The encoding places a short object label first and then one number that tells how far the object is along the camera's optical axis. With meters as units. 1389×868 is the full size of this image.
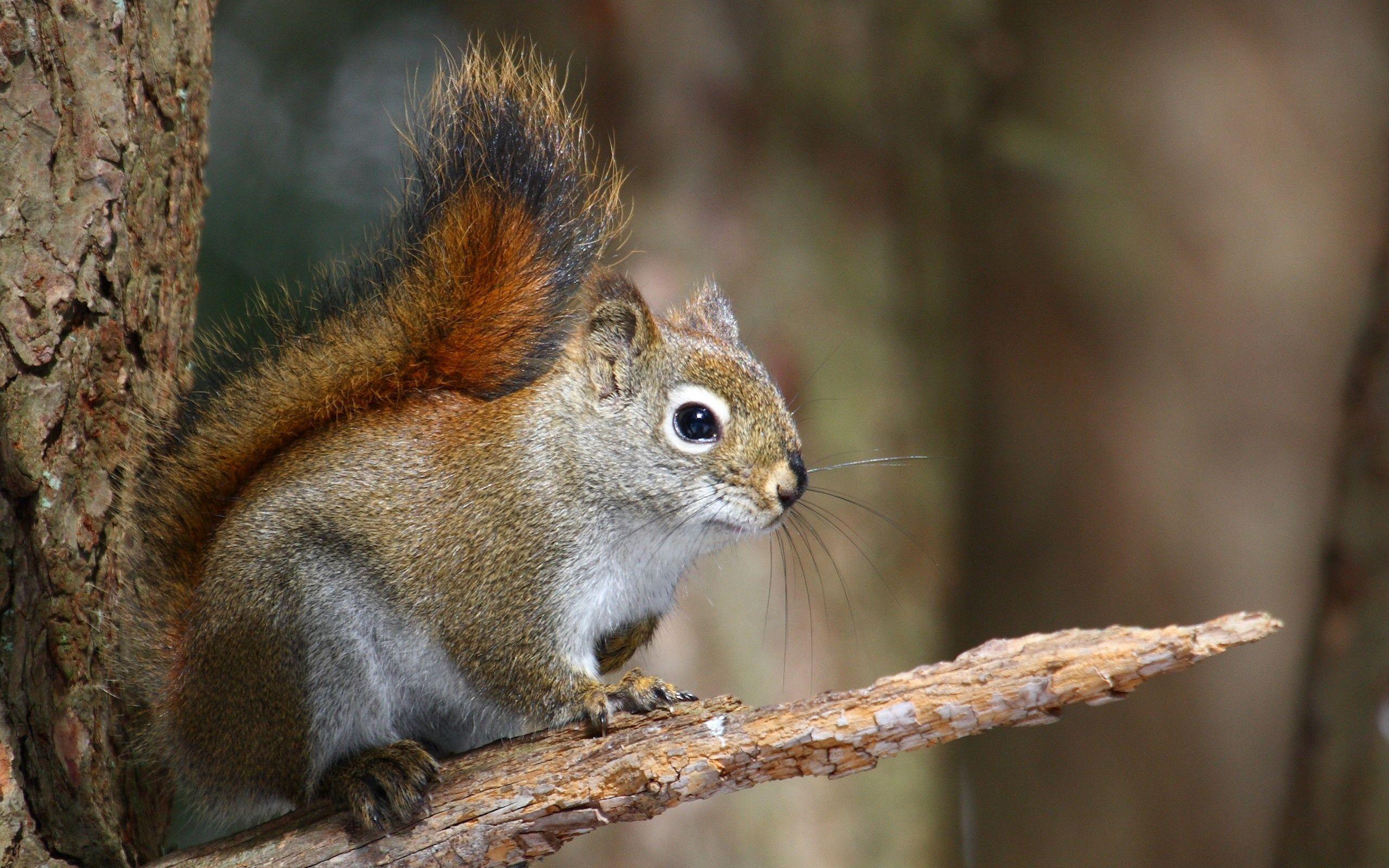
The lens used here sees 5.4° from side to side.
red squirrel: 2.93
